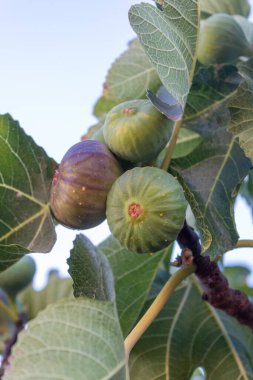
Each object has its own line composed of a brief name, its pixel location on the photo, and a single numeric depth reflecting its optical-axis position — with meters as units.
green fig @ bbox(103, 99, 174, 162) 0.61
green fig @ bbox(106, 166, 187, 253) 0.58
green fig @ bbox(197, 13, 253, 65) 0.80
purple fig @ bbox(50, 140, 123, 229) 0.60
